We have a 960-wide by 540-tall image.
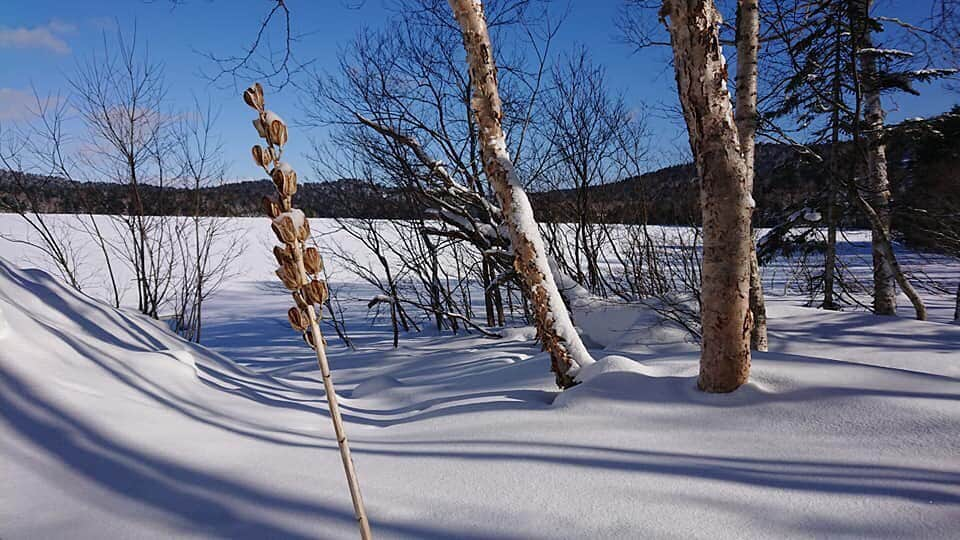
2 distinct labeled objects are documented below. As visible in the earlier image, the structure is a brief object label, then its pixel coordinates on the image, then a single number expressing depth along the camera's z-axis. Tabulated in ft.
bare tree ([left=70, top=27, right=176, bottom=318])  22.99
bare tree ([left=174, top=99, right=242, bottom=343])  25.88
